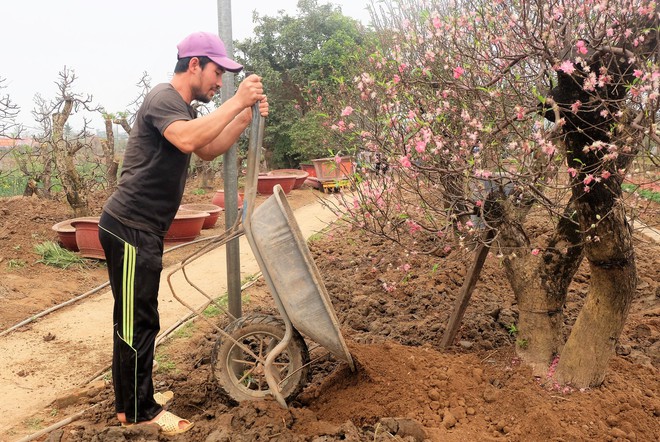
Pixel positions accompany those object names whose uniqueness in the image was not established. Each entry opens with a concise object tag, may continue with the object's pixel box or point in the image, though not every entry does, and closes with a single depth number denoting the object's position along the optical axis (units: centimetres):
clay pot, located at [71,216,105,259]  698
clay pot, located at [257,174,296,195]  1314
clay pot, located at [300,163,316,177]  1736
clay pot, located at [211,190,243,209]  1150
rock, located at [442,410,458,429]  292
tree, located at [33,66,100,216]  833
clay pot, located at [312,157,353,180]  1470
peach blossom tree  261
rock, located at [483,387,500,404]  314
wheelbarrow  291
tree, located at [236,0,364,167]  1697
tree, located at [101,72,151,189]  972
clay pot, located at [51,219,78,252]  734
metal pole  344
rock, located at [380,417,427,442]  275
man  287
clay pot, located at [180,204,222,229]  948
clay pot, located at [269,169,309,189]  1476
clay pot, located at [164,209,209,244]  816
